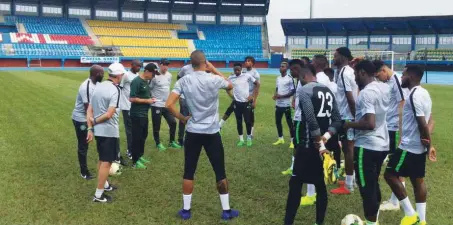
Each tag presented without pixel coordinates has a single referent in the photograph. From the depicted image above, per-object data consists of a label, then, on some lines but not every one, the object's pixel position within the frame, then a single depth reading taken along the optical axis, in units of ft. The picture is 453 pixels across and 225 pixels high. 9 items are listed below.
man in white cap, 20.86
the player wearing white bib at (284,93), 32.78
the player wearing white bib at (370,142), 16.30
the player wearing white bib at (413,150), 16.79
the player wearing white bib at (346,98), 21.54
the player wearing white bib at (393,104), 19.58
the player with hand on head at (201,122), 18.56
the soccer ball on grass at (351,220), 17.20
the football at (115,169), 25.86
